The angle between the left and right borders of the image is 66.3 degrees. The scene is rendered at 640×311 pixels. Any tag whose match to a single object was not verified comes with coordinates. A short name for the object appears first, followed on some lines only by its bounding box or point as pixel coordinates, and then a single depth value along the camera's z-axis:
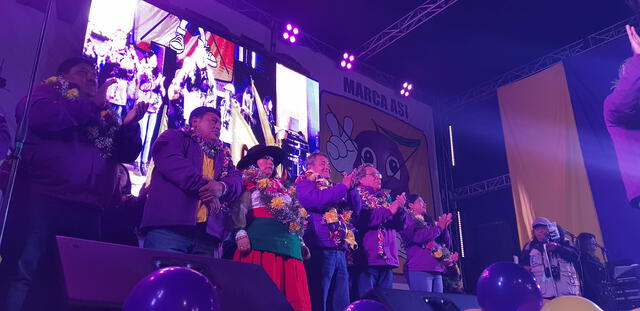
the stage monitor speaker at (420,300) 2.59
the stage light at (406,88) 8.53
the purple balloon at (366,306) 1.97
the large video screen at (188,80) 4.39
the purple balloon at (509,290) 2.32
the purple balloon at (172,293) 1.39
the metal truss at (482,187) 8.70
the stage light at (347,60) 7.55
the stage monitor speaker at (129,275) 1.55
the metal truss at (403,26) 7.06
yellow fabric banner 7.16
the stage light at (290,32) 6.72
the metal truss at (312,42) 6.55
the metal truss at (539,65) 7.47
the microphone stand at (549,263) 5.75
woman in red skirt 3.08
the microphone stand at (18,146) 1.86
